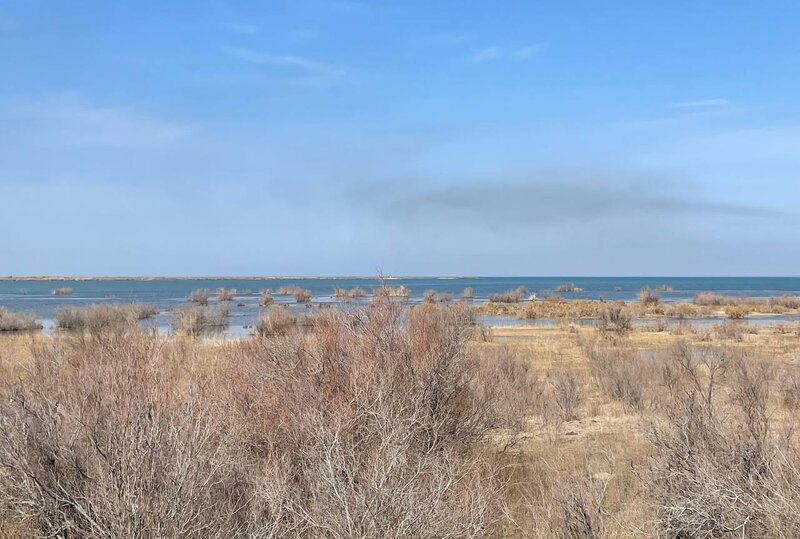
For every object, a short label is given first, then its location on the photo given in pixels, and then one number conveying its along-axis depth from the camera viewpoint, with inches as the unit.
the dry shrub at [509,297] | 2667.3
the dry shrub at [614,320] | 1311.5
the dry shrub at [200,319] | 1134.8
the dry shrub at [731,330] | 1142.3
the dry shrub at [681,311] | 1865.2
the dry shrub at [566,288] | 3867.6
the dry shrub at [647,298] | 2253.0
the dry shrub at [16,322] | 1424.7
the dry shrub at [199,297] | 2505.7
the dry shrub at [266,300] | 2260.1
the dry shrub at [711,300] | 2345.0
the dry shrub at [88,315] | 1228.0
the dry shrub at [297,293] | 2705.5
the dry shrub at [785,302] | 2224.4
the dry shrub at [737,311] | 1793.8
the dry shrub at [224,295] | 2719.7
